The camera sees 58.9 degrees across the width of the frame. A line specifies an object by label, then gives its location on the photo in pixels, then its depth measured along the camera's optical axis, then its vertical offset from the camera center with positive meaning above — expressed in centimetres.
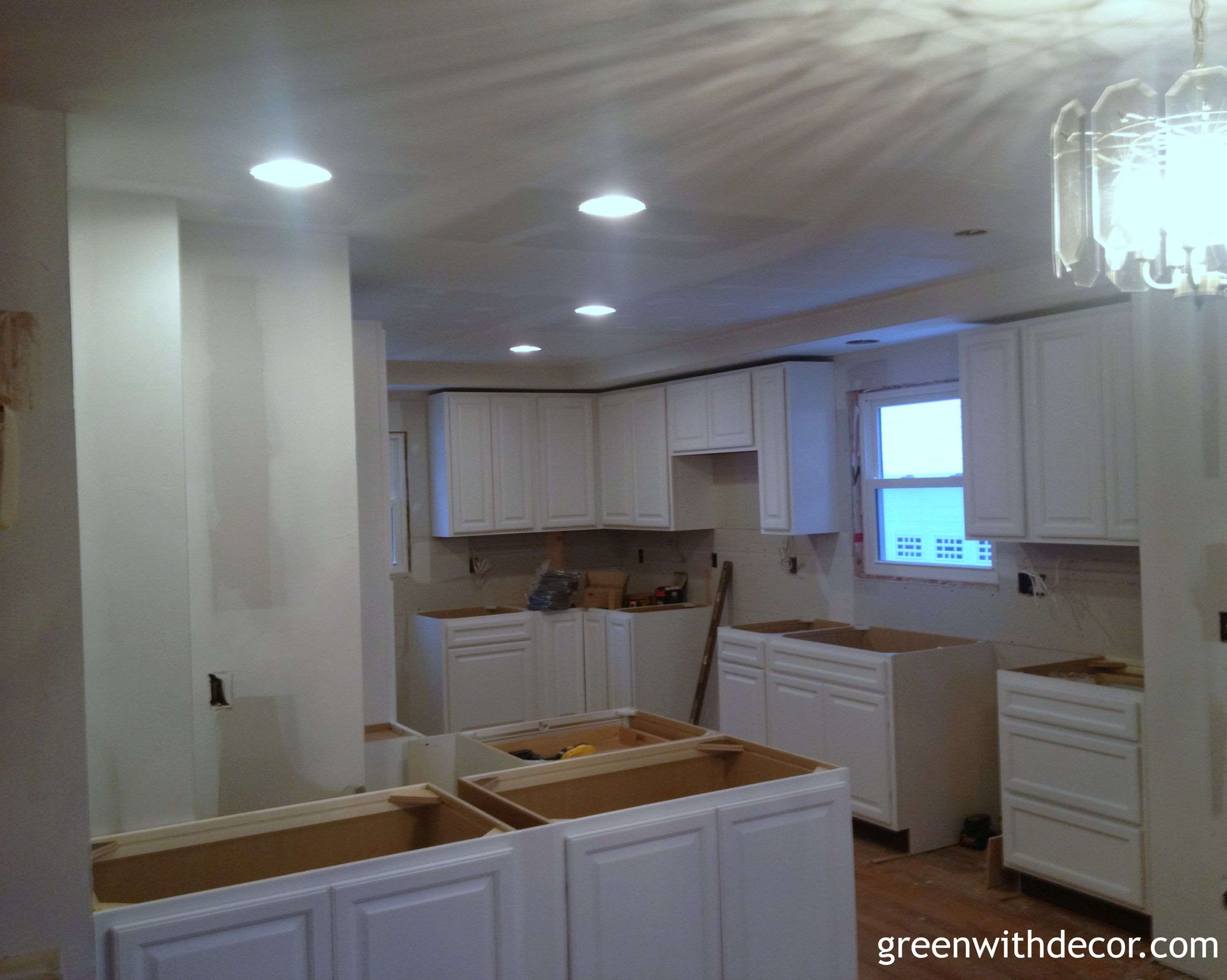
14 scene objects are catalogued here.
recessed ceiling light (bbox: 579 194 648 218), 295 +84
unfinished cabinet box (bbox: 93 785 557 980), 210 -79
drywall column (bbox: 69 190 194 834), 266 +4
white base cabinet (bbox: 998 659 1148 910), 371 -101
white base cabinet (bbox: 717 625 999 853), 466 -99
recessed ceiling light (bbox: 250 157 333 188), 256 +84
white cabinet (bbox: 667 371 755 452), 585 +52
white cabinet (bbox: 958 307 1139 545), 399 +26
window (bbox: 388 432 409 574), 695 +16
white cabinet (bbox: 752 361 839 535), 557 +30
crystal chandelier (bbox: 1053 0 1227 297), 155 +45
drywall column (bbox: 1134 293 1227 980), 338 -35
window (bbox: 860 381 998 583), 513 +7
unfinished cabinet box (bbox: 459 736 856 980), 253 -89
